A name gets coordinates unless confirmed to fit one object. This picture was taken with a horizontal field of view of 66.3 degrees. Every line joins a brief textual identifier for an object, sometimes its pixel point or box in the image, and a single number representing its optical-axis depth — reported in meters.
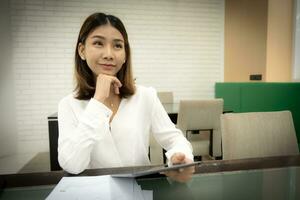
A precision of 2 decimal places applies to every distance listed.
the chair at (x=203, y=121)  2.00
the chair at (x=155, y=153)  1.85
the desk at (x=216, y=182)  0.73
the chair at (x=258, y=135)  1.26
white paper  0.65
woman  0.89
